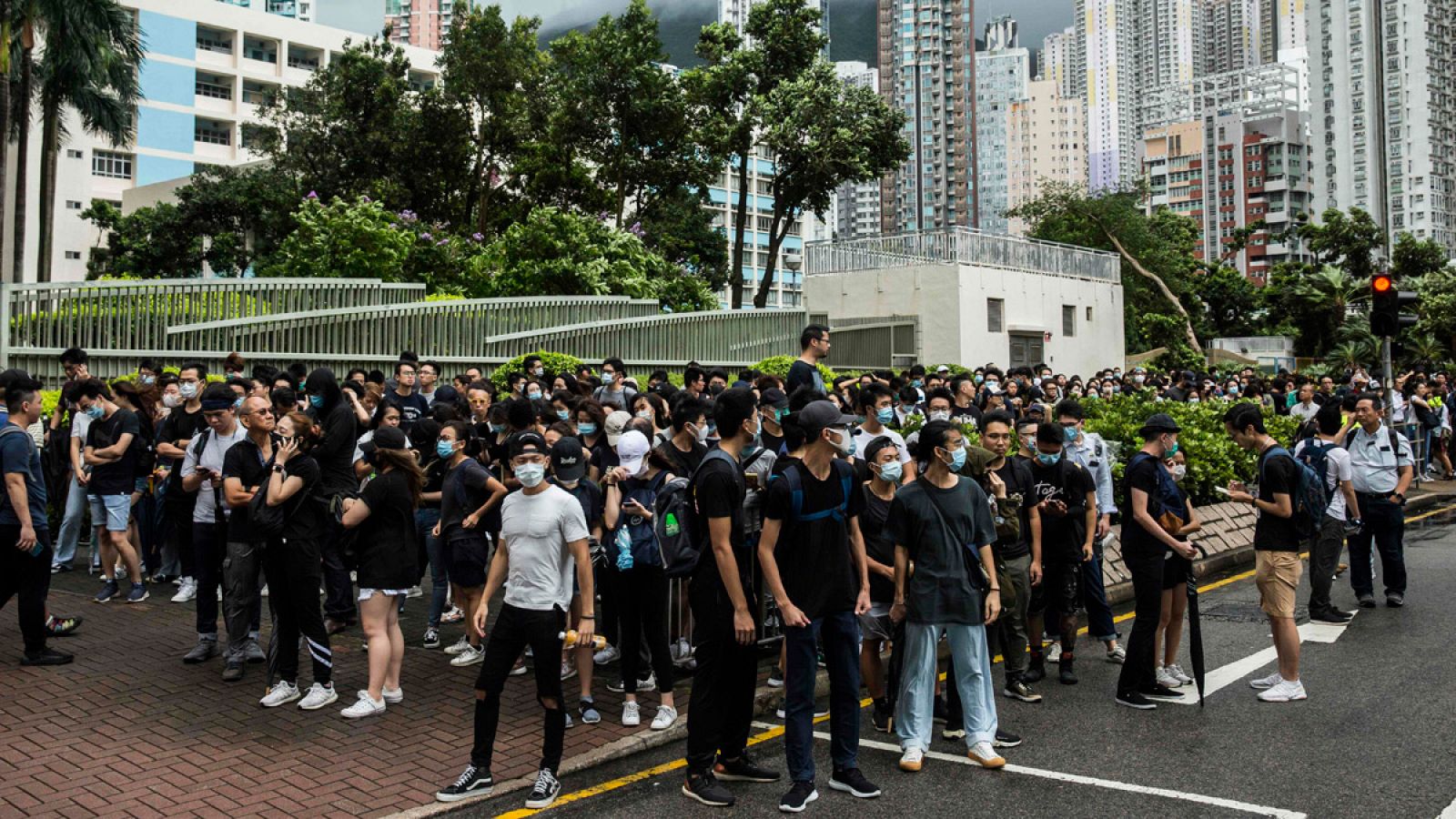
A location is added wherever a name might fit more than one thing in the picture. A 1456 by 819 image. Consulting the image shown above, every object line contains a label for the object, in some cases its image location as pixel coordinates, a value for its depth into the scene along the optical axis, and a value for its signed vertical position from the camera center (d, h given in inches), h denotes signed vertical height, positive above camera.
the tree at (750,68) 1227.2 +401.4
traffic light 601.9 +68.9
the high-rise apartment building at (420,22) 7007.9 +2577.8
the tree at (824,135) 1205.7 +322.2
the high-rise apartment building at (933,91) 6092.5 +1874.5
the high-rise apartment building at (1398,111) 4411.9 +1312.0
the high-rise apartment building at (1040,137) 7012.8 +1856.1
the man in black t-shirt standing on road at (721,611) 220.7 -33.3
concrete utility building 1211.9 +163.4
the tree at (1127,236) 1872.5 +335.7
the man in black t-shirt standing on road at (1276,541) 292.5 -27.2
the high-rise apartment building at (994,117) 7052.2 +2012.2
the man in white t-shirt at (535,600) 227.3 -32.0
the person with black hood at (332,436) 305.8 +1.6
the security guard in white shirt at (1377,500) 414.0 -22.4
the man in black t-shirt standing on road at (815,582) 222.5 -27.8
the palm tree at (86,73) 1085.6 +387.8
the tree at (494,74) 1301.7 +420.5
